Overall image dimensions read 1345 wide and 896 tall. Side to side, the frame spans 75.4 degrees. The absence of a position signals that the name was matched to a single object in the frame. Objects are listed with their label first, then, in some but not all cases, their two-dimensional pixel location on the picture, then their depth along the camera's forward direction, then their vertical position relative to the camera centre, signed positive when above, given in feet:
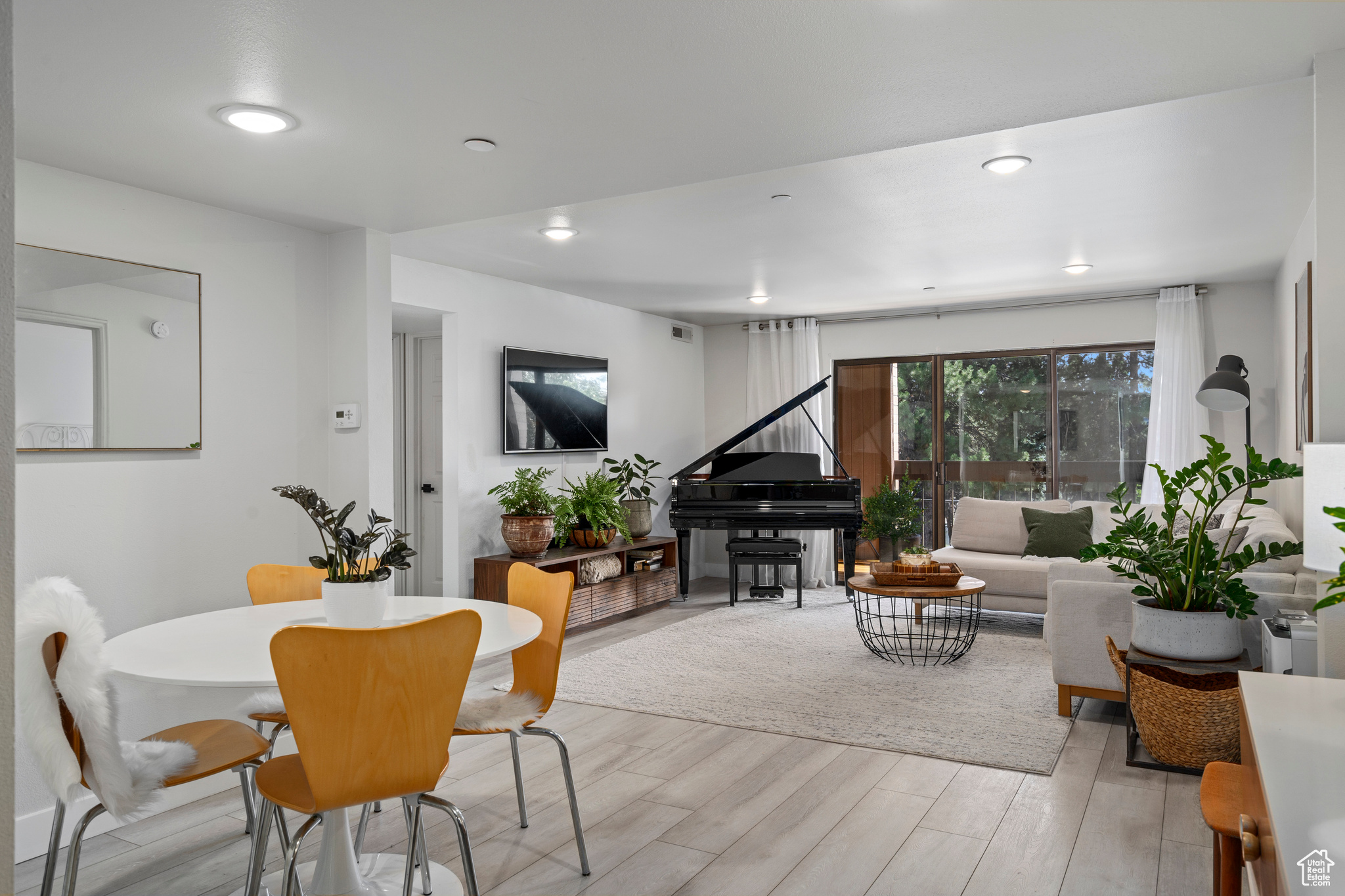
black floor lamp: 15.93 +1.06
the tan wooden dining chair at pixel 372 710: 5.85 -1.80
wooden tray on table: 15.44 -2.24
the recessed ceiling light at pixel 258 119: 8.04 +3.15
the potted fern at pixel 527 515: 17.84 -1.32
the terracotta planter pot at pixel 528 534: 17.81 -1.71
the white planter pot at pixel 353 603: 7.41 -1.30
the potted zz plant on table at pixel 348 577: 7.41 -1.08
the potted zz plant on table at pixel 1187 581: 9.68 -1.51
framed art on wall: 13.24 +1.47
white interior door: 20.21 -0.02
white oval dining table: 6.32 -1.61
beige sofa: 11.17 -2.14
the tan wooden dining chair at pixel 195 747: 6.28 -2.48
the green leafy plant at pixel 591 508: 19.16 -1.29
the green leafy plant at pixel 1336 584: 4.42 -0.69
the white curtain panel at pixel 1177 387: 20.39 +1.50
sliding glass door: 21.89 +0.72
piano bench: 21.90 -2.62
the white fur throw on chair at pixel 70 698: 6.11 -1.74
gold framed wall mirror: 9.27 +1.12
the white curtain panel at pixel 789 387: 25.04 +1.92
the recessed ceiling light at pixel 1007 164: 11.18 +3.73
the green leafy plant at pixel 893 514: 23.52 -1.72
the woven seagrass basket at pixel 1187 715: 9.89 -3.08
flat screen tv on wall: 19.38 +1.16
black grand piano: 21.57 -1.17
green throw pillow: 19.53 -1.90
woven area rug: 12.00 -3.92
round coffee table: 15.19 -3.83
